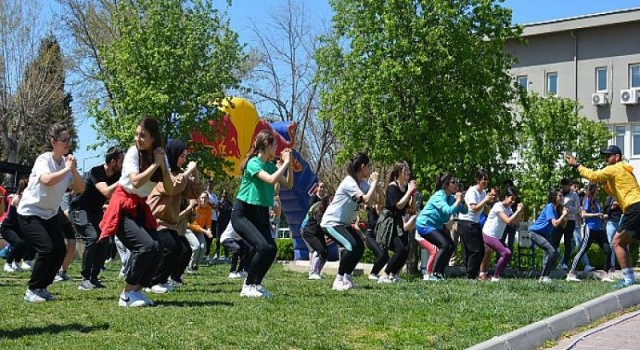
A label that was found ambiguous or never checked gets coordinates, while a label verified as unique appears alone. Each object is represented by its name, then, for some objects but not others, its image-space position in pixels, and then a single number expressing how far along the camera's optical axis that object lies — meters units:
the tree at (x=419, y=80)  19.17
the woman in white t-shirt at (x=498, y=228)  15.60
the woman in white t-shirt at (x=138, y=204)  8.82
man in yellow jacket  12.38
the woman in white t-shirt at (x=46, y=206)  9.62
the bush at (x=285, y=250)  27.97
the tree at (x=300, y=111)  44.06
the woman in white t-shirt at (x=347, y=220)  11.97
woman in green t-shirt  10.07
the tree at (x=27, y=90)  41.66
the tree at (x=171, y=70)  25.72
